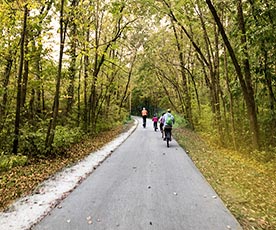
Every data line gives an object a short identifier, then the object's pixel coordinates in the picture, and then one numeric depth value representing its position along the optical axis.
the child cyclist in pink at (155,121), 25.88
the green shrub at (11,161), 9.77
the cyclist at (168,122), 16.17
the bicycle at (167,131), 16.06
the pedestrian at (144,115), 30.71
